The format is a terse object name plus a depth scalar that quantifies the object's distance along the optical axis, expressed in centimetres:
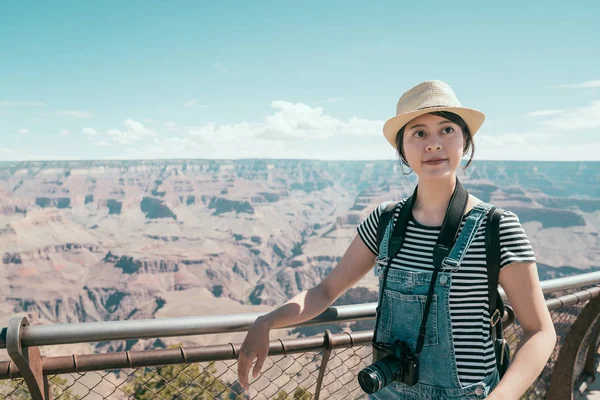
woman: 148
